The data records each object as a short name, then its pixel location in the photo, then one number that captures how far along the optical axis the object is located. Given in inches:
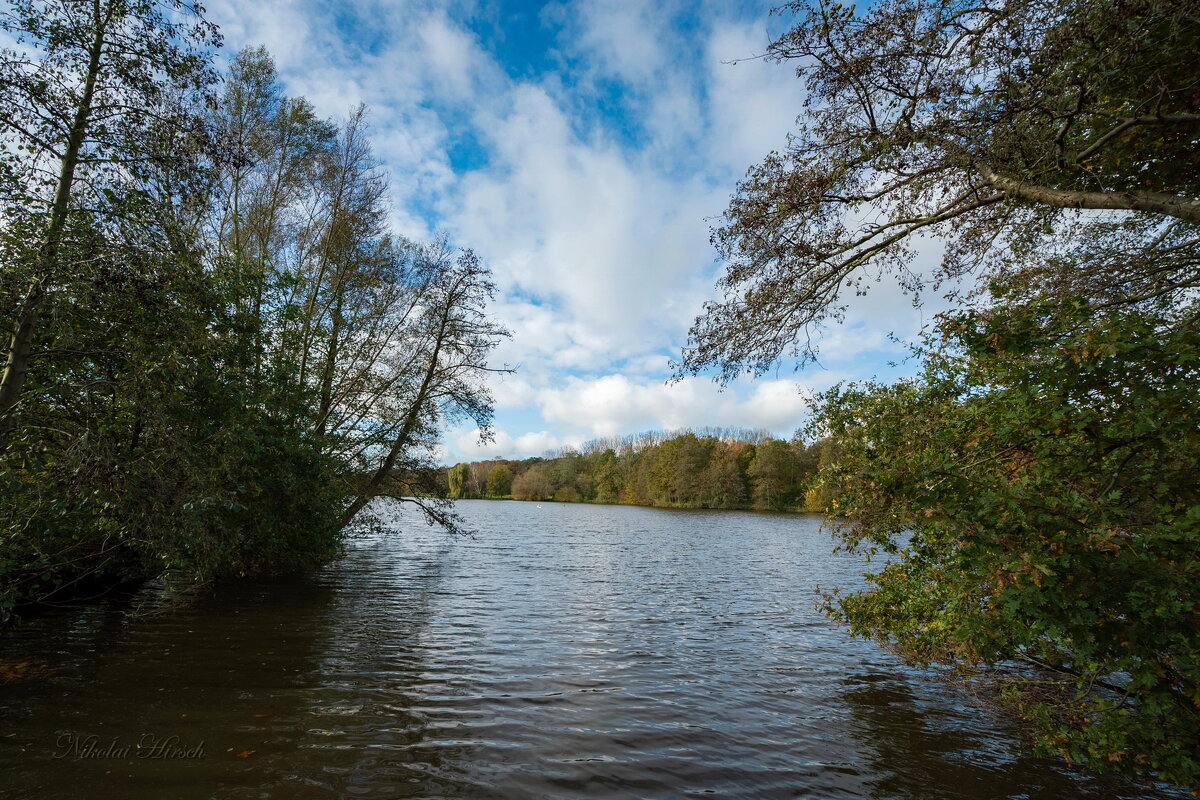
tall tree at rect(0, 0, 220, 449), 247.1
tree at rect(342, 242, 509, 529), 778.8
